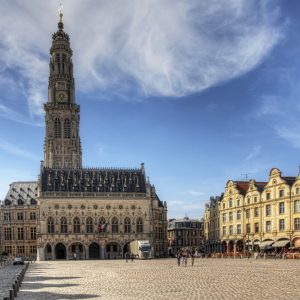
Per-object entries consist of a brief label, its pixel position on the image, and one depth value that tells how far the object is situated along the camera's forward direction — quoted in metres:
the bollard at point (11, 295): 15.32
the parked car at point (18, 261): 51.47
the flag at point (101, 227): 74.49
